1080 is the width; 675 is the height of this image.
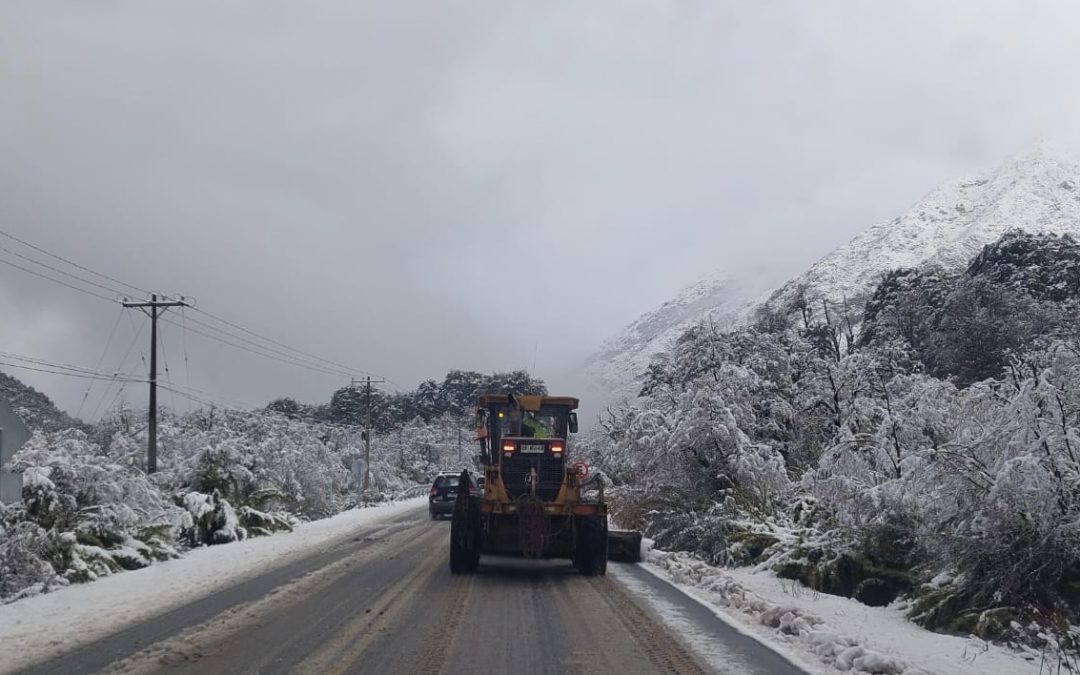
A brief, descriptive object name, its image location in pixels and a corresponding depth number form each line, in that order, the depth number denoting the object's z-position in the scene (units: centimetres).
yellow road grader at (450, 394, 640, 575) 1486
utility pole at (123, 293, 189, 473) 3002
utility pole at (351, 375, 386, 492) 5366
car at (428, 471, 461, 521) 3244
